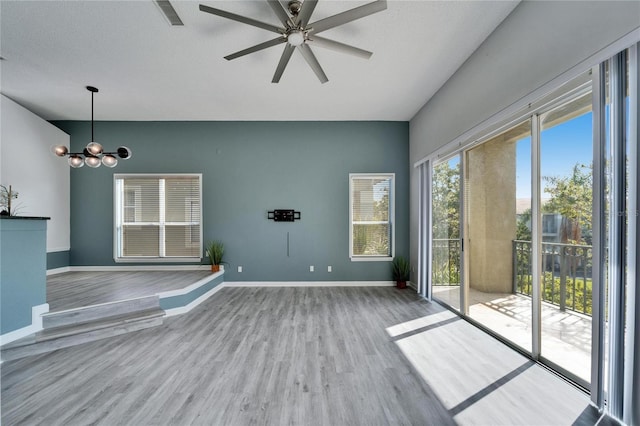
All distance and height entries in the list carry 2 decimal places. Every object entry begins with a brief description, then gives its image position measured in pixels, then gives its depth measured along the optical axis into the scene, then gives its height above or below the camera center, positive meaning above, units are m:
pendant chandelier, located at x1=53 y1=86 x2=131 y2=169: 4.01 +0.95
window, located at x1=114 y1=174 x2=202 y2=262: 5.66 -0.10
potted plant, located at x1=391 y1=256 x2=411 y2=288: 5.35 -1.23
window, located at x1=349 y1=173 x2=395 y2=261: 5.65 -0.08
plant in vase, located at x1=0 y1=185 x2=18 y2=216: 4.24 +0.27
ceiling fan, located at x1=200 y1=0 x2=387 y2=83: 2.15 +1.72
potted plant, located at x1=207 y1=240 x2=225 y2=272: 5.36 -0.89
